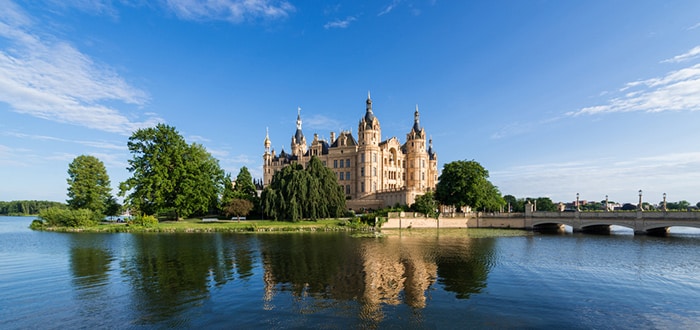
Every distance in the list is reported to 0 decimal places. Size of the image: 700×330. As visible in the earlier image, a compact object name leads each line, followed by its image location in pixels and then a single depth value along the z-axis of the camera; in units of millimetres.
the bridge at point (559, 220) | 47031
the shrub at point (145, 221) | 52719
